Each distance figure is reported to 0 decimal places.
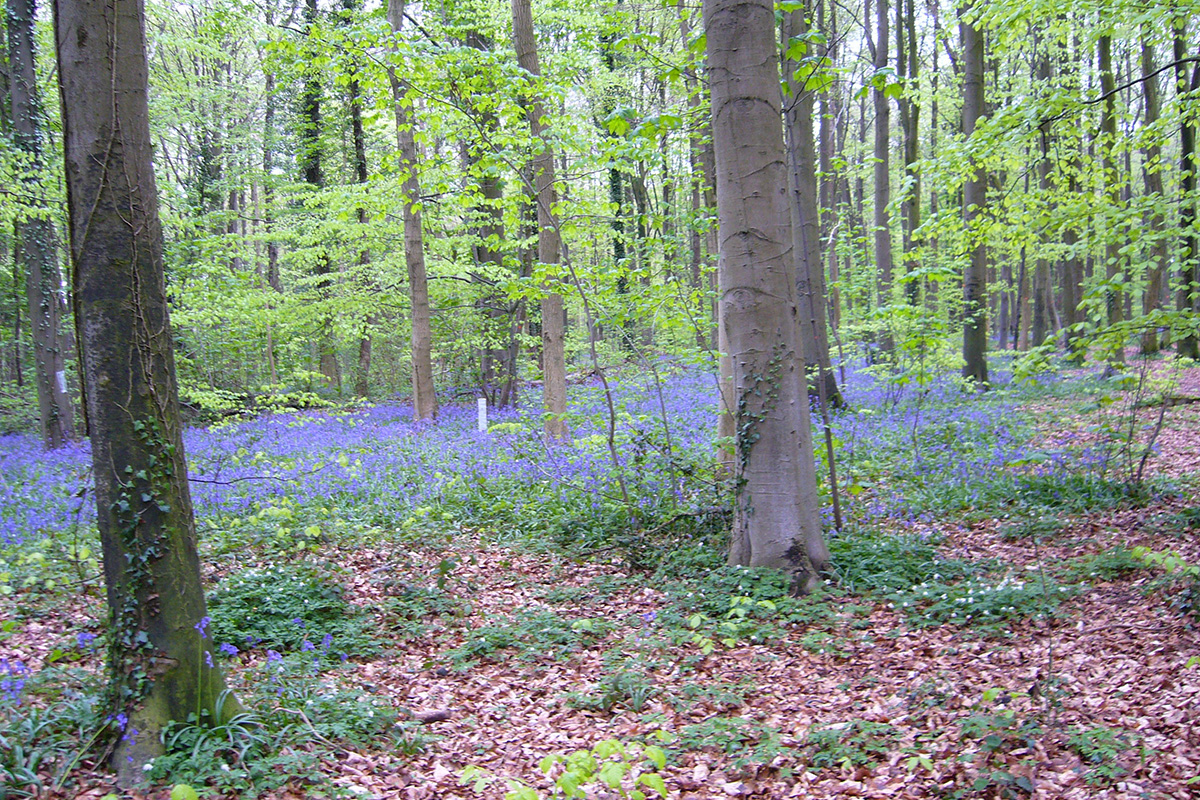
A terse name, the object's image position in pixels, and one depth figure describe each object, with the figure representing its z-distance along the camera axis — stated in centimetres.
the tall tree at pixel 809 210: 988
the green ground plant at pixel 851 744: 338
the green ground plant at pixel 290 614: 464
